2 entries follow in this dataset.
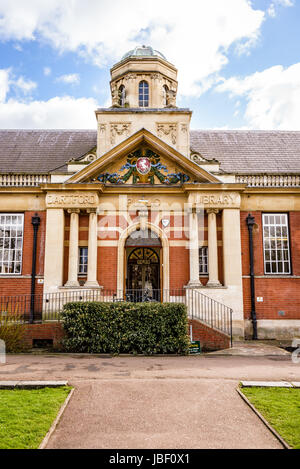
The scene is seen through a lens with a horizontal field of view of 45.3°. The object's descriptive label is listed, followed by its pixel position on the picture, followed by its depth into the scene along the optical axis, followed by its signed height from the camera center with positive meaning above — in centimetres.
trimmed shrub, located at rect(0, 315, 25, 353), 1168 -156
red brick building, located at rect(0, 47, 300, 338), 1518 +257
